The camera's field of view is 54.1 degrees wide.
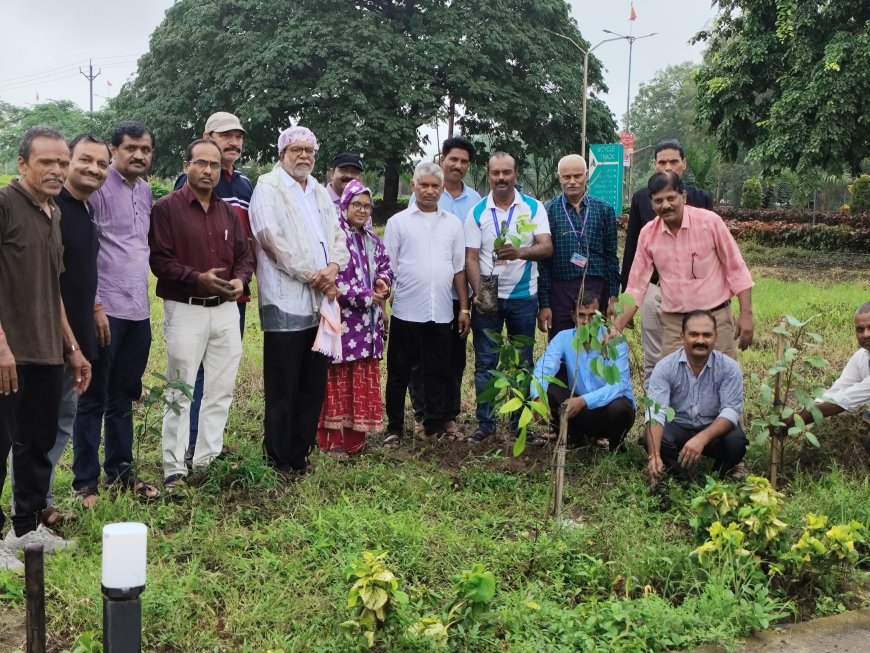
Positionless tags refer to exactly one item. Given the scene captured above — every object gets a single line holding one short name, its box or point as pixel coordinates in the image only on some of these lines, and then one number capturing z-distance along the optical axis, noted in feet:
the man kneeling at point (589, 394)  16.22
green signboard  36.81
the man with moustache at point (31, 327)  10.96
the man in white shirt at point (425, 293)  17.22
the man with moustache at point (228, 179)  15.52
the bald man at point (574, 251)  17.40
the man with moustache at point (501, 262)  17.40
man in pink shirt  15.75
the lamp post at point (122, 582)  6.46
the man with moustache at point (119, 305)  13.28
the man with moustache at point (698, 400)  14.67
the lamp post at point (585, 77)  68.42
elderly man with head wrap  14.89
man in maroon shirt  13.88
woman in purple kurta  16.44
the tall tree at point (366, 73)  65.05
